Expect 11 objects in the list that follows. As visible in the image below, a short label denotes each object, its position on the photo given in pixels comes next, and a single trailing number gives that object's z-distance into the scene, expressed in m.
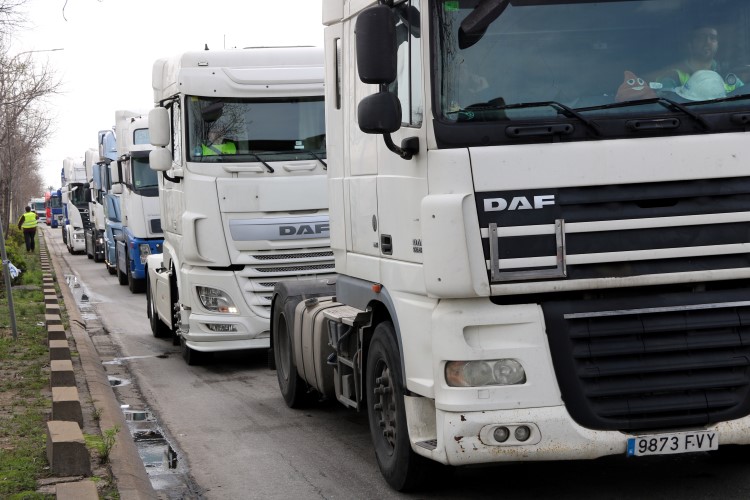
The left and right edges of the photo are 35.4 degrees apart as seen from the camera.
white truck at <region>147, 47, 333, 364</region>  12.50
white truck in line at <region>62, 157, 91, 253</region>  46.35
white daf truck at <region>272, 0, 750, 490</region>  6.07
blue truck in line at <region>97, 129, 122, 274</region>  29.17
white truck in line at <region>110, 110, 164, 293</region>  24.59
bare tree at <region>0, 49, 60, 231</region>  31.47
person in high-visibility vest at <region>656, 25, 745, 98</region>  6.21
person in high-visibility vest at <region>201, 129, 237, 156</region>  12.54
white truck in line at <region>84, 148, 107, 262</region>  34.09
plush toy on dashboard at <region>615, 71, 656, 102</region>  6.17
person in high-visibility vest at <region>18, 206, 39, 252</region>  42.97
